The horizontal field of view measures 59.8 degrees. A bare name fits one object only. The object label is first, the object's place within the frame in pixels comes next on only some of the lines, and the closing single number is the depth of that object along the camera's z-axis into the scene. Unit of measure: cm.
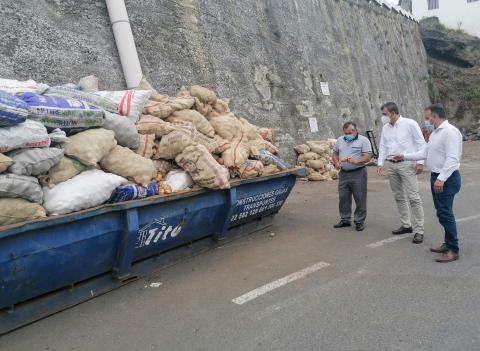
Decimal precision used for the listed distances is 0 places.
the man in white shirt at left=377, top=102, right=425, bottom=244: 568
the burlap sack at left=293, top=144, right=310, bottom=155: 1309
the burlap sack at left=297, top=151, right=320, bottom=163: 1277
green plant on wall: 3078
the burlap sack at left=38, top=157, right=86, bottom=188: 382
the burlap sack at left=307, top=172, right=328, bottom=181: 1202
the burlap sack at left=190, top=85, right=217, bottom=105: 625
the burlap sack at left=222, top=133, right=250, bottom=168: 537
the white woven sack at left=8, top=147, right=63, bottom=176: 355
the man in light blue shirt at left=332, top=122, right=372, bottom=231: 634
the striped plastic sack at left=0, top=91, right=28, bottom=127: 352
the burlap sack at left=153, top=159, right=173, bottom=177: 491
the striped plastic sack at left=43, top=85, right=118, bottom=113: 470
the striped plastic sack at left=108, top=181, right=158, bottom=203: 404
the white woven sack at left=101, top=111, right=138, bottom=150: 461
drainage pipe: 845
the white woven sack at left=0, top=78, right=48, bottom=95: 460
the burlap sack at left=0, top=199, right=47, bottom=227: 326
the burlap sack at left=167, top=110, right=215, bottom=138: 569
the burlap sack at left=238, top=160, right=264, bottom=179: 541
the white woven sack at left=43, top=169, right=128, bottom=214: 362
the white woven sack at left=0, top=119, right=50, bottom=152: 350
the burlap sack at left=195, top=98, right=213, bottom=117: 614
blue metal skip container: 333
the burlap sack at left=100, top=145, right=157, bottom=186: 438
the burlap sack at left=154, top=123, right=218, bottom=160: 492
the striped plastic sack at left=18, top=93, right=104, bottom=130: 398
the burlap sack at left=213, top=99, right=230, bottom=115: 662
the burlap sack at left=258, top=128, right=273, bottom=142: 730
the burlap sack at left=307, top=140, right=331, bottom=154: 1316
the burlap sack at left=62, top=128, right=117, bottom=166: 404
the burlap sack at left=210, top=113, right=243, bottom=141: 615
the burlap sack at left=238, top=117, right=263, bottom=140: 654
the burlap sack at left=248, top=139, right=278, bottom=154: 641
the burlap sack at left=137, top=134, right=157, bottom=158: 492
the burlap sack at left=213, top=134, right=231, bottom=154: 560
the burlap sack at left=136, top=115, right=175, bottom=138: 513
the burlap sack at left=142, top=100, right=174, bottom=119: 549
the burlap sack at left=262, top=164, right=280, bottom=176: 586
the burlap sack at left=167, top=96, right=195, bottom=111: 569
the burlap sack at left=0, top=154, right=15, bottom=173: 336
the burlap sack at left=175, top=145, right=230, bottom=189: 480
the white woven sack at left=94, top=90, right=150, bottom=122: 513
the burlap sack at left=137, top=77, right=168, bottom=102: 602
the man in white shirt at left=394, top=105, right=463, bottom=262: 466
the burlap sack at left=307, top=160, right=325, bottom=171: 1236
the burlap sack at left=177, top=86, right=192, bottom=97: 627
